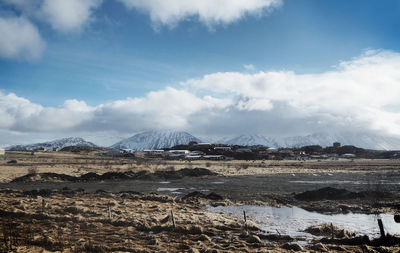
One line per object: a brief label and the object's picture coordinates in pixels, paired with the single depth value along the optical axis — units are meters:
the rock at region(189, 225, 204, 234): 17.97
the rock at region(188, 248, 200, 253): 13.80
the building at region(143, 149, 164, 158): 179.25
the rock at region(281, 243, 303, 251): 14.35
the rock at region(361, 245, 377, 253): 14.12
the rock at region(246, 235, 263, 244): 15.71
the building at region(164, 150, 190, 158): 163.93
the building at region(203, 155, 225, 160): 148.79
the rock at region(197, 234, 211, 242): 16.33
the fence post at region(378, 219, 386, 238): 15.47
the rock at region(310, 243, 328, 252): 14.35
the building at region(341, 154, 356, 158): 187.12
